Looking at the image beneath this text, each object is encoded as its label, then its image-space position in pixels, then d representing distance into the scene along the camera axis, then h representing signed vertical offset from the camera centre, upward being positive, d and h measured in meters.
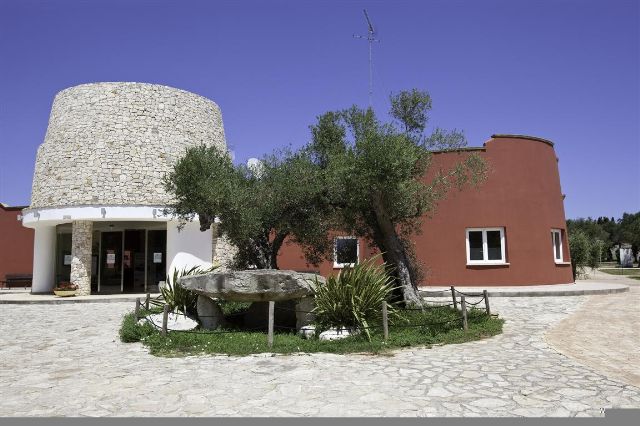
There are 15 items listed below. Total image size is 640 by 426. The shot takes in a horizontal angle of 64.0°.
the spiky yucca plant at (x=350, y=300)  10.55 -0.92
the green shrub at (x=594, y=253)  31.56 -0.04
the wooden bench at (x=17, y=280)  28.62 -1.13
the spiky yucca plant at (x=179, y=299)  12.80 -1.03
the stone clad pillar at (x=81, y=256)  22.34 +0.13
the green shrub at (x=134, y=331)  10.96 -1.60
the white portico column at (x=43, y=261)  24.12 -0.07
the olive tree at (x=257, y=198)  12.66 +1.47
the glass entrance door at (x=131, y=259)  23.41 -0.03
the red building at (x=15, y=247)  30.23 +0.76
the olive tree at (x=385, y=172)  11.22 +1.92
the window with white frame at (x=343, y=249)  15.51 +0.20
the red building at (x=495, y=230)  22.06 +1.04
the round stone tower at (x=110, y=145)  22.25 +5.05
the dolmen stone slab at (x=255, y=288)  10.82 -0.67
